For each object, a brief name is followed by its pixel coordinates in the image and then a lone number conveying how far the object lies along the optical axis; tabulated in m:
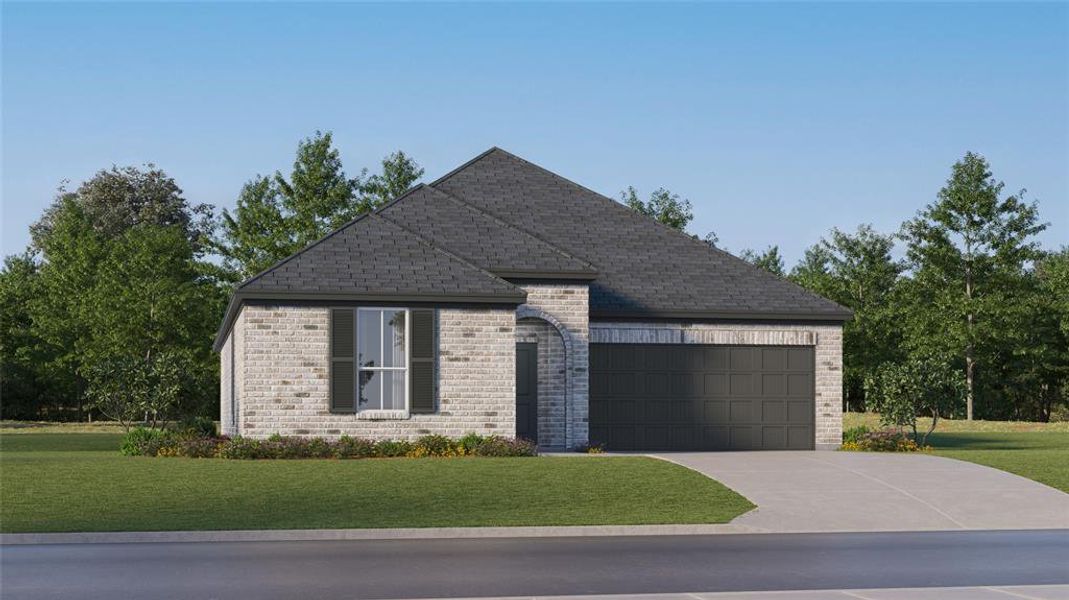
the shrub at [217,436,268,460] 25.22
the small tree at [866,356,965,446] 30.19
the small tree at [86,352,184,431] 32.66
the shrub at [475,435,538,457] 25.84
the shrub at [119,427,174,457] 27.34
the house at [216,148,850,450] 26.39
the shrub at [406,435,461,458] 25.88
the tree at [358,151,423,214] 53.03
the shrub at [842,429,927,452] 28.89
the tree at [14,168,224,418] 55.22
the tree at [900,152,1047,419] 52.38
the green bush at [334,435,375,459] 25.44
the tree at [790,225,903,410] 61.69
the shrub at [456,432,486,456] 26.03
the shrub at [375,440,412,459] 25.81
